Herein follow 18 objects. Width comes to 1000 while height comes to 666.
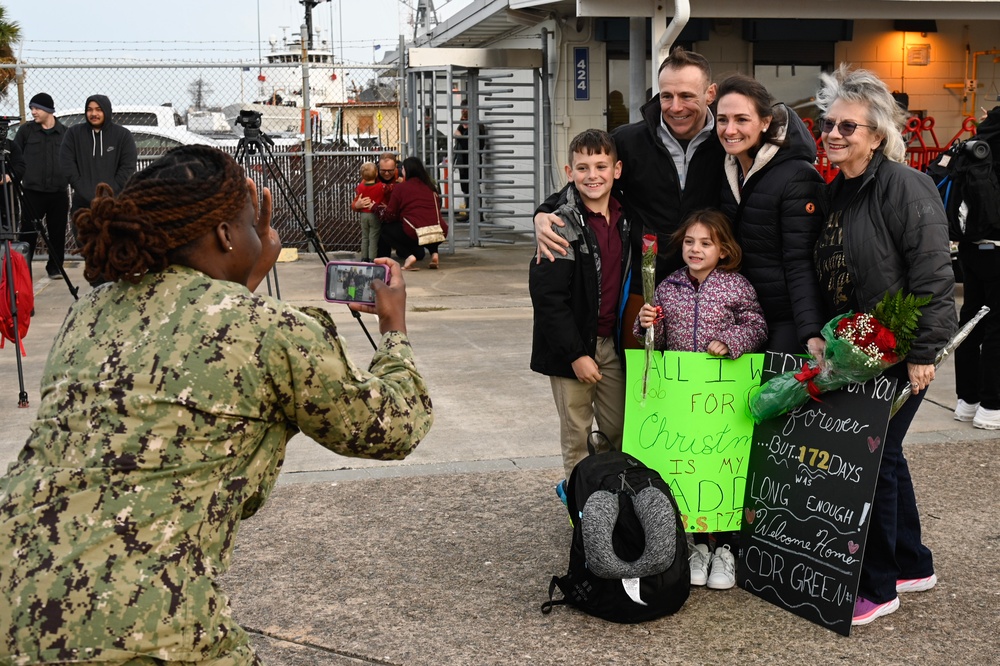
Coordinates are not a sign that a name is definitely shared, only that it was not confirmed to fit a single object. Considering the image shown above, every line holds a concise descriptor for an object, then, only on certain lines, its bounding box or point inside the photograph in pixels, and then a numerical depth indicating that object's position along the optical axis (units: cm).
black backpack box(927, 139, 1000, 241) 605
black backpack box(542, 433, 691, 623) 382
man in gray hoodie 1041
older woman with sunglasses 369
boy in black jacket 418
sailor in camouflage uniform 200
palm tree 2073
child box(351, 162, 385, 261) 1349
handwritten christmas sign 419
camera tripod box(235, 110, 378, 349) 1071
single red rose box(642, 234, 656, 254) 395
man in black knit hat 1192
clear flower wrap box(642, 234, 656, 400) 397
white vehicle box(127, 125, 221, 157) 1543
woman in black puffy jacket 396
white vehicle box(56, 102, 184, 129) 1812
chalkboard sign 380
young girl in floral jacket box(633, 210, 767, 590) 410
